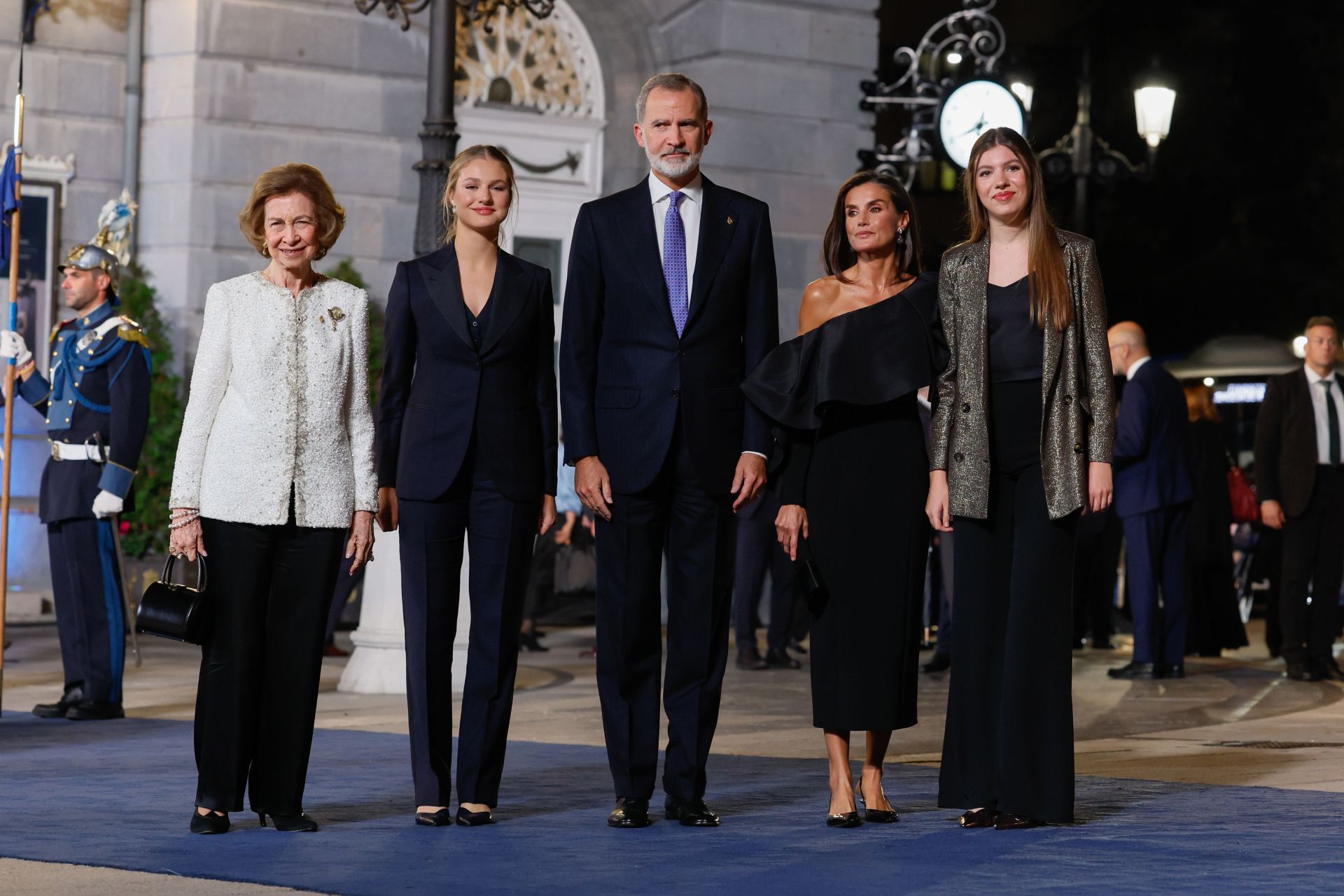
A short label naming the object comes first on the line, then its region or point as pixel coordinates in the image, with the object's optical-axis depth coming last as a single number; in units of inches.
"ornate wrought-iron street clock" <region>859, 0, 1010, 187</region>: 710.5
